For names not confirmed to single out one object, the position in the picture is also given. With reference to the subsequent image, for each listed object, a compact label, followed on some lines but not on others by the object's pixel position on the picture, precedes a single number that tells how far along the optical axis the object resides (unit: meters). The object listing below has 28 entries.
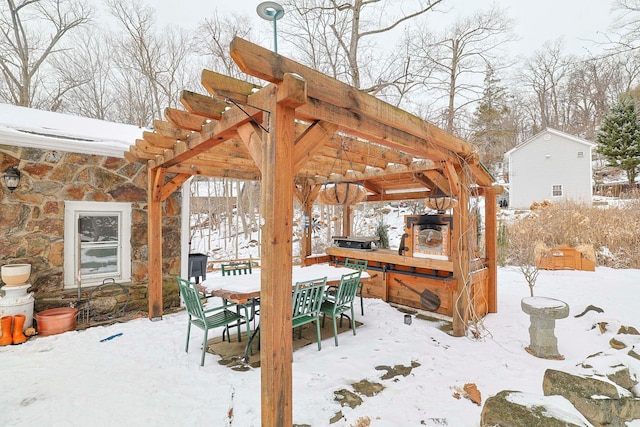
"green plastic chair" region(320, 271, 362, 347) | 3.59
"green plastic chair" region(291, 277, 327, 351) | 3.18
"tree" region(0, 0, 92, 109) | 9.89
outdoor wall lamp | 3.73
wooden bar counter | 4.36
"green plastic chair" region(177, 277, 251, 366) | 3.02
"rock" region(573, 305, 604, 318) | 4.25
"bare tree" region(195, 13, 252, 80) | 10.09
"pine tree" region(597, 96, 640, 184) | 12.77
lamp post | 2.15
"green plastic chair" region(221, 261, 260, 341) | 3.40
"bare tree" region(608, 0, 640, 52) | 6.14
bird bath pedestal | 3.19
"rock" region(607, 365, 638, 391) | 2.38
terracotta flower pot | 3.72
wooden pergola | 1.82
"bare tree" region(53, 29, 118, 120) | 11.10
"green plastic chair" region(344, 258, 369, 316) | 4.87
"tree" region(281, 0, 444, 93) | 8.62
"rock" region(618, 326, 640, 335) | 3.47
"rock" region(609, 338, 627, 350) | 3.27
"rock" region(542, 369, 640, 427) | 2.07
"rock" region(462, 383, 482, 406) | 2.46
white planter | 3.51
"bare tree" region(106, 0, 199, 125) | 10.73
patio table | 3.06
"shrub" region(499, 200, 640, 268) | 7.18
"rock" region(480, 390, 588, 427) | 1.69
